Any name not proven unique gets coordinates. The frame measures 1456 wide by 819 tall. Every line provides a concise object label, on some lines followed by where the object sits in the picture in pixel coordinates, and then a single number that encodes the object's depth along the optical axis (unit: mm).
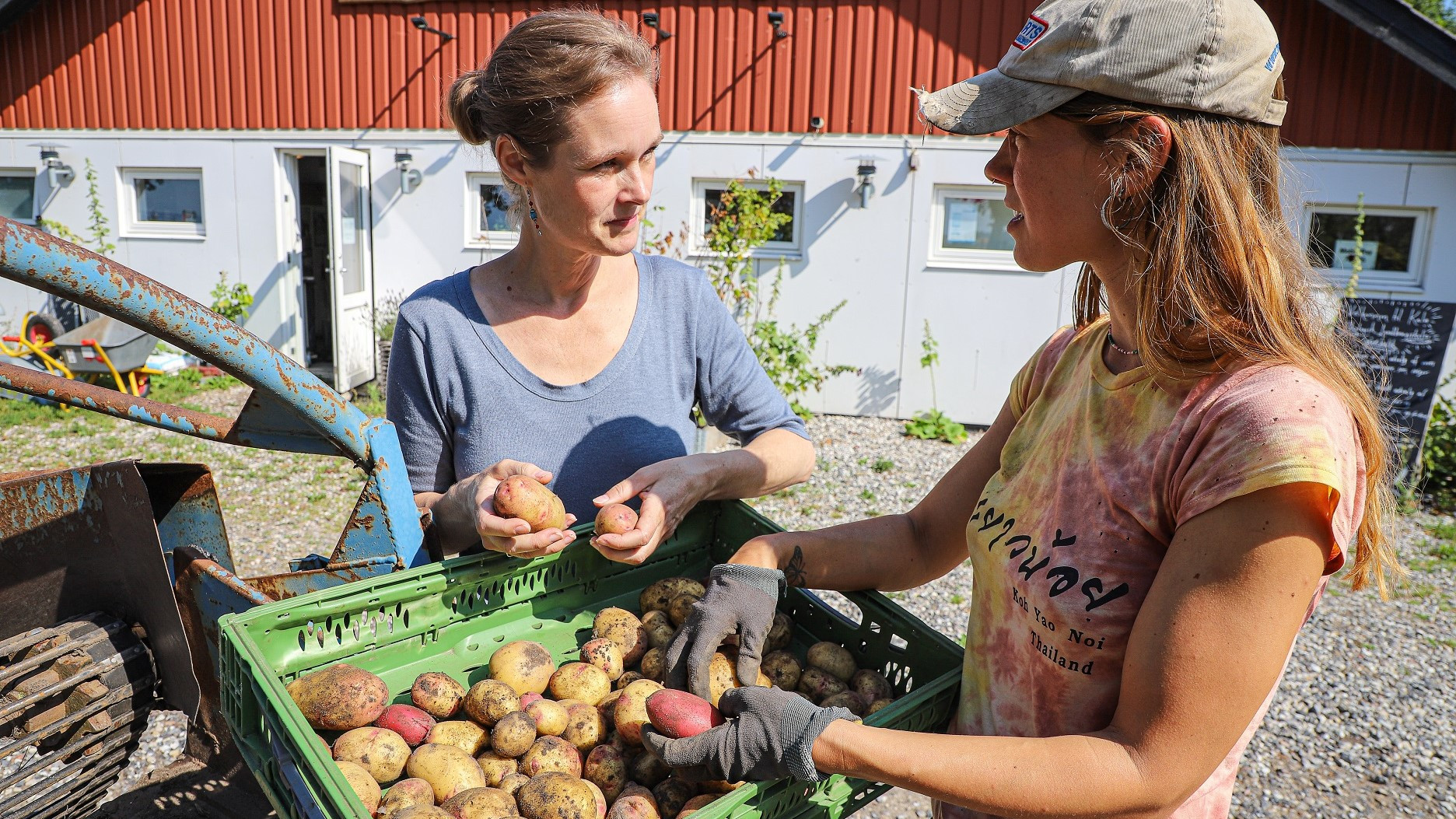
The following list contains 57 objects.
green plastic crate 1244
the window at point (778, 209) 9117
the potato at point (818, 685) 1685
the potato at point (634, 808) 1386
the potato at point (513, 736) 1545
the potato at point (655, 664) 1719
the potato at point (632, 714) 1568
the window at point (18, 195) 10794
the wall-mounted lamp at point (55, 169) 10242
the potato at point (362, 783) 1338
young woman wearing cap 1058
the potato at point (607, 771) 1526
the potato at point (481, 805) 1348
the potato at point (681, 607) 1858
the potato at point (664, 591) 1891
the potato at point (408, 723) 1506
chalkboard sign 7043
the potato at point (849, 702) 1632
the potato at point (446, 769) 1431
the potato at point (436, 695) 1603
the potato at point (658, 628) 1806
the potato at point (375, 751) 1418
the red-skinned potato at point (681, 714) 1392
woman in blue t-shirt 1852
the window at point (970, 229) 8859
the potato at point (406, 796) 1350
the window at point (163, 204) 10312
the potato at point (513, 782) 1479
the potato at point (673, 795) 1451
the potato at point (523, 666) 1665
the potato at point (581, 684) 1689
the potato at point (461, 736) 1557
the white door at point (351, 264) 9148
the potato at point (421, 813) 1287
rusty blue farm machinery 1534
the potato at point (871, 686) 1678
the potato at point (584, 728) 1624
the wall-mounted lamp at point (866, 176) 8703
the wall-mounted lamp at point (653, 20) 8742
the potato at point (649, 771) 1530
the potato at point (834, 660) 1738
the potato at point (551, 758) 1520
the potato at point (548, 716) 1598
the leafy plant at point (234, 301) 9930
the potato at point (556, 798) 1342
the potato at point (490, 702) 1588
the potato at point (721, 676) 1613
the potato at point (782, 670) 1725
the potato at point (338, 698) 1422
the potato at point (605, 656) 1738
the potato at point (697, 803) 1368
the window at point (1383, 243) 8227
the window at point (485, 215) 9523
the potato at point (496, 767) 1515
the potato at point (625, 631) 1783
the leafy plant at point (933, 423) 8695
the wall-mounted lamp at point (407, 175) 9453
